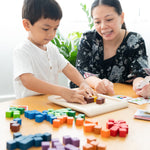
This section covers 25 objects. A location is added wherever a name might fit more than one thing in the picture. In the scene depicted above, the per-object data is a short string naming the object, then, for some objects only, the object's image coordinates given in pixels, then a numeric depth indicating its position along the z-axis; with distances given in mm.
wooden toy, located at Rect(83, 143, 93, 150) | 608
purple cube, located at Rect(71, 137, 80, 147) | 641
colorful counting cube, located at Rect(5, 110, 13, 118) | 890
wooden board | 951
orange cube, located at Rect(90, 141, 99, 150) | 621
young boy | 1181
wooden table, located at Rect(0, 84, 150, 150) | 684
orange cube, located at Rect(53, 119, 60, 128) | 806
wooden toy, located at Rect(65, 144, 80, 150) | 596
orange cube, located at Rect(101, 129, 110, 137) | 729
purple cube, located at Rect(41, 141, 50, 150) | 606
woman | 1654
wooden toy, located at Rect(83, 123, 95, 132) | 769
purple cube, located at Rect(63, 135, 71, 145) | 655
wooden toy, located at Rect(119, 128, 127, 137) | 735
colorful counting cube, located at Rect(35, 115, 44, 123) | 847
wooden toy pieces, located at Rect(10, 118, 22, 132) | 745
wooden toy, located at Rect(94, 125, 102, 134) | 750
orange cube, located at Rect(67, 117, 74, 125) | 838
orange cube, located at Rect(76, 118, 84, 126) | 829
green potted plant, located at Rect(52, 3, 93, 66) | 2686
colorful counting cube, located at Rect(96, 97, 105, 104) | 1048
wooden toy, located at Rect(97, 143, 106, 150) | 614
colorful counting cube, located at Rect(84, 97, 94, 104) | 1067
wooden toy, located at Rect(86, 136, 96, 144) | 662
